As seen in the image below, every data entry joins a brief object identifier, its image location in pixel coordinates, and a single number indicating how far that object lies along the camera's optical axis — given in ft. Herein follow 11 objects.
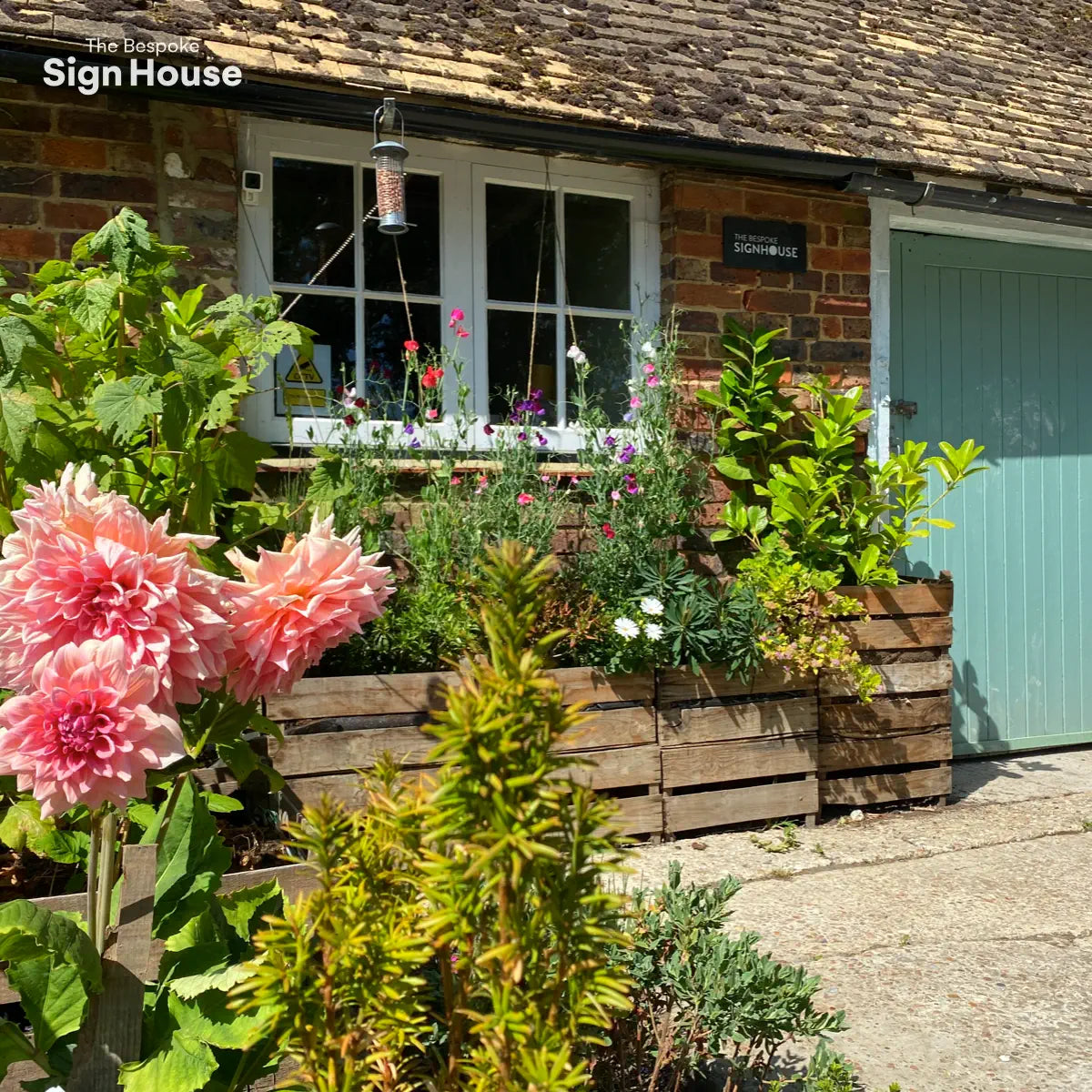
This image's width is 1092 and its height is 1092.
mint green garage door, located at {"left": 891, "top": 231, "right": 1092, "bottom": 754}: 19.26
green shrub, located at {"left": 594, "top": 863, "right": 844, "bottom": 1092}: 6.48
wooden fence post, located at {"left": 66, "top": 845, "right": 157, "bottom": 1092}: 5.24
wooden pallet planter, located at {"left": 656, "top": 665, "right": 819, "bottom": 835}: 14.20
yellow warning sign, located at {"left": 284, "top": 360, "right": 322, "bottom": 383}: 15.03
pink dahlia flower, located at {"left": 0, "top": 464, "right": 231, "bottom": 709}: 4.15
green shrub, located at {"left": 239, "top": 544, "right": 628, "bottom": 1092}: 3.50
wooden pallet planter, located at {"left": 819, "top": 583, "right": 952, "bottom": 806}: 15.55
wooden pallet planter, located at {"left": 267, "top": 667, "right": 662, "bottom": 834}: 12.39
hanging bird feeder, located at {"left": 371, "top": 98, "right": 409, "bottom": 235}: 13.37
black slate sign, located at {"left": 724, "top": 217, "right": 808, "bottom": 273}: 16.88
